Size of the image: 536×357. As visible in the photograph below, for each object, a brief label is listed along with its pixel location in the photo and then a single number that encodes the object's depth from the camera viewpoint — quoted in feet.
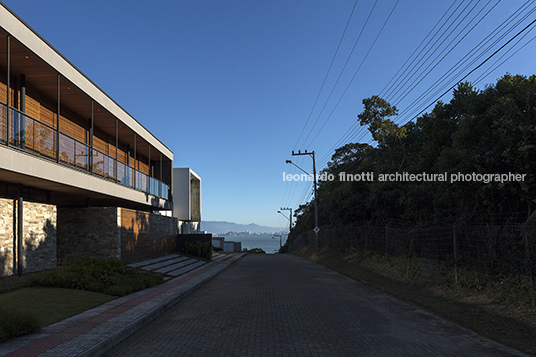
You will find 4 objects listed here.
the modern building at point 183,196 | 146.30
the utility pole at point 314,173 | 121.70
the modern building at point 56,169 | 40.63
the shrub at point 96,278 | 39.58
